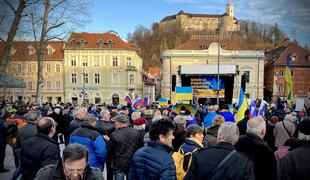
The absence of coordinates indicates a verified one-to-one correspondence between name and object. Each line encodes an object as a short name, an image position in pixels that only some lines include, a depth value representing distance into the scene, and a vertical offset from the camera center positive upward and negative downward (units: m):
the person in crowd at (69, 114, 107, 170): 3.96 -1.02
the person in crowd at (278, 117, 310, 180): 2.38 -0.87
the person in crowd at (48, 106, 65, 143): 7.60 -1.16
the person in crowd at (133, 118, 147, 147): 5.32 -0.95
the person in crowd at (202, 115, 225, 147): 3.63 -0.86
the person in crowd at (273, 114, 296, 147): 5.61 -1.16
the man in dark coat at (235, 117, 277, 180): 2.97 -0.92
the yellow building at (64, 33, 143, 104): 40.17 +2.53
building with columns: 38.53 +4.21
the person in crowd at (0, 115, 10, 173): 6.28 -1.76
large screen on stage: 21.41 -0.21
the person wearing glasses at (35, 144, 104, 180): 1.97 -0.76
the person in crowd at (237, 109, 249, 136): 6.06 -1.14
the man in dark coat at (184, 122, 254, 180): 2.35 -0.85
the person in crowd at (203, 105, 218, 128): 6.57 -0.92
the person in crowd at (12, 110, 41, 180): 4.64 -0.96
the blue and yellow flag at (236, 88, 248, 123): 7.10 -0.77
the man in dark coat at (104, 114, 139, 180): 4.33 -1.17
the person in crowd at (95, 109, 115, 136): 5.27 -1.00
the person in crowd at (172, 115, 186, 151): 4.28 -1.02
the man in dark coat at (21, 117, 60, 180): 2.98 -0.91
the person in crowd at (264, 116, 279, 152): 6.13 -1.33
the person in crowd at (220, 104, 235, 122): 6.54 -0.90
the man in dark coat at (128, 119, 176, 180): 2.66 -0.90
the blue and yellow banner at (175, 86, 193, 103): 13.45 -0.51
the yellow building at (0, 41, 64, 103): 40.52 +1.61
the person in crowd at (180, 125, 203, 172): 3.11 -0.81
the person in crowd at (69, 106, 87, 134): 5.09 -0.70
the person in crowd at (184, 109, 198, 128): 5.92 -0.96
